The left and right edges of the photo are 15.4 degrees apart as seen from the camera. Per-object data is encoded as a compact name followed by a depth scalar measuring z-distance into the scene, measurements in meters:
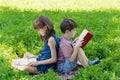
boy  7.09
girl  7.17
